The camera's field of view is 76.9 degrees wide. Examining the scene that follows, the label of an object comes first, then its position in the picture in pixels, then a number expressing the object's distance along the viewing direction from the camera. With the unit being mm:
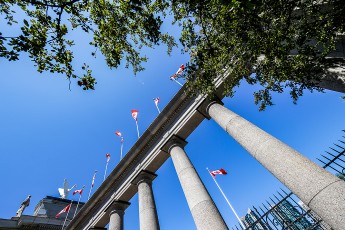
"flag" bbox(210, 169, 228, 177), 26531
